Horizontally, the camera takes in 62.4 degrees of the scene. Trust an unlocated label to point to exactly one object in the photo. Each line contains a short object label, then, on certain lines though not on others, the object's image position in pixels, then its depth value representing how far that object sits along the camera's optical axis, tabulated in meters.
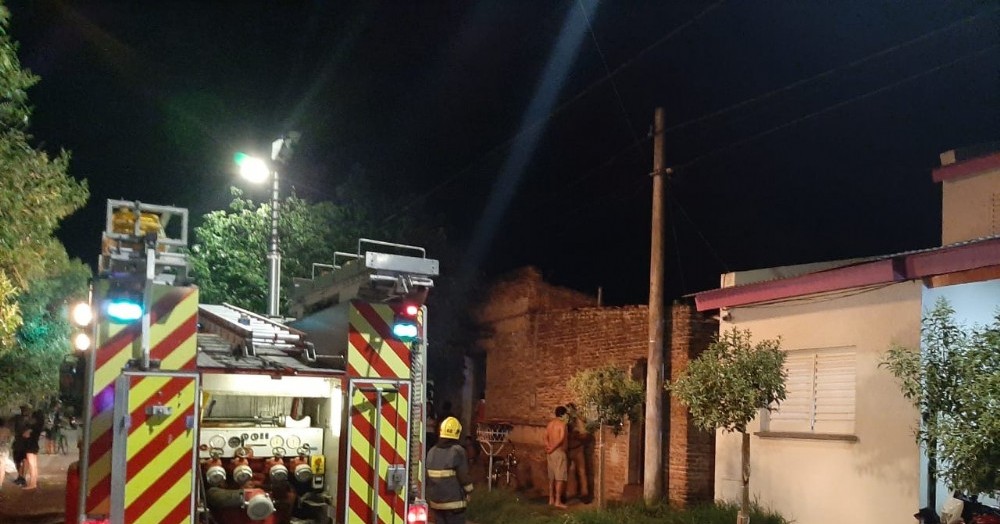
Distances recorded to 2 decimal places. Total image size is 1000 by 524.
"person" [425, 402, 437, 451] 12.60
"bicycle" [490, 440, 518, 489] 15.12
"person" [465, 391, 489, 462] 15.73
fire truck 5.03
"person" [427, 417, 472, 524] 7.49
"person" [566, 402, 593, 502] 13.45
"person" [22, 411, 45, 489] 14.76
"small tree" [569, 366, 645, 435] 11.57
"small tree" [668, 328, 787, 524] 8.41
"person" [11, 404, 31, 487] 14.89
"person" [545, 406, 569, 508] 12.79
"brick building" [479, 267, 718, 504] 12.23
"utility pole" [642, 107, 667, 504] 11.61
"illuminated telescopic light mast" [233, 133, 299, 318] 10.45
